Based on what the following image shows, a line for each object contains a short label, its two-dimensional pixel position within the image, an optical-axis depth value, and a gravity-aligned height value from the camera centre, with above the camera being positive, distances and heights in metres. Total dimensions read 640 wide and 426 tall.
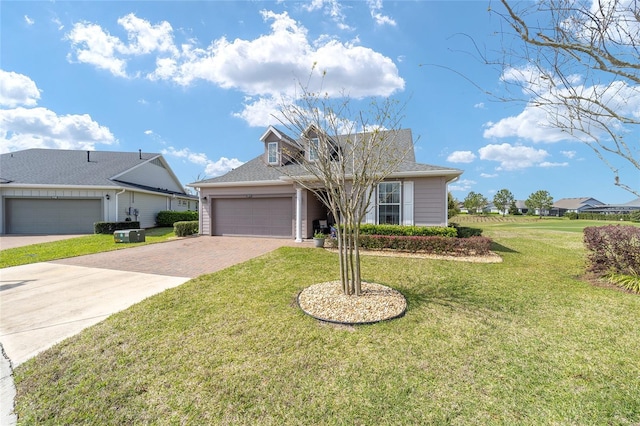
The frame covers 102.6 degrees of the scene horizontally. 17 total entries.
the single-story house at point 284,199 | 10.66 +0.70
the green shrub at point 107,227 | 15.20 -0.74
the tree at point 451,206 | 20.38 +0.58
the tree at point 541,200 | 53.81 +2.55
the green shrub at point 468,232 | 10.19 -0.79
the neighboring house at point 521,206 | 77.32 +1.97
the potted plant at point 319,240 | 10.30 -1.07
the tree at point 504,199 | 62.03 +3.30
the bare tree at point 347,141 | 4.80 +1.37
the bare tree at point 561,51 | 2.00 +1.44
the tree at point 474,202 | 59.50 +2.57
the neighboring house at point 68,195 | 16.44 +1.34
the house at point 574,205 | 66.06 +1.92
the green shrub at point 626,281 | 5.62 -1.59
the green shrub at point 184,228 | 13.65 -0.76
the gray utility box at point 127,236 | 11.92 -1.01
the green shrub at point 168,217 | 20.45 -0.23
